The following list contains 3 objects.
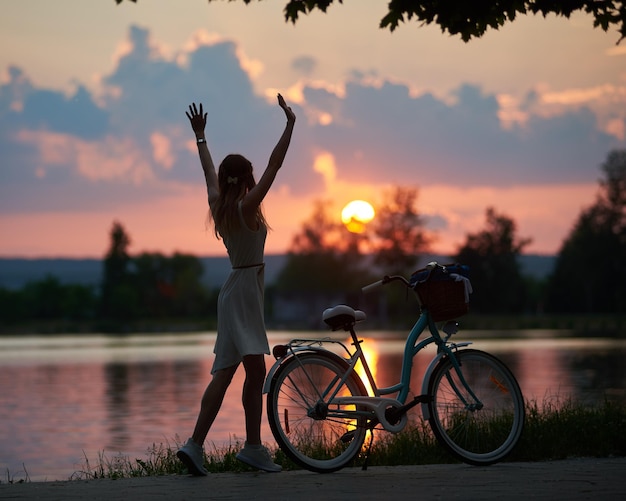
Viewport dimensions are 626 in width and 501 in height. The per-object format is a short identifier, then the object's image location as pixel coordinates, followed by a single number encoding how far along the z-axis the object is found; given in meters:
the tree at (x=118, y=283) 153.00
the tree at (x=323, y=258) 130.75
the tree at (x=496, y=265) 116.56
